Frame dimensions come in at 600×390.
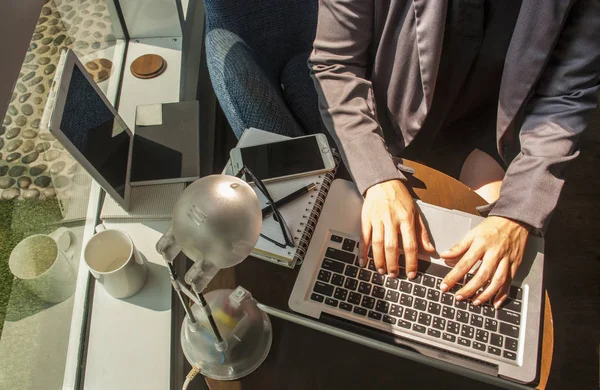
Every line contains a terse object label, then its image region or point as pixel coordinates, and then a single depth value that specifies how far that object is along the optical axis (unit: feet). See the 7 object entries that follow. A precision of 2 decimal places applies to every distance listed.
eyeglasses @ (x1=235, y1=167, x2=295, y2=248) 2.93
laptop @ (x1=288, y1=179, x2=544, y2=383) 2.67
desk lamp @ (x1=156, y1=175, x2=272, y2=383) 1.72
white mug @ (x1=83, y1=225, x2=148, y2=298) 2.91
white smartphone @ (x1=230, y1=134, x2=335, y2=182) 3.18
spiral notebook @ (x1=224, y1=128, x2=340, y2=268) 2.93
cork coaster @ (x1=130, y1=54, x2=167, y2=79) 4.52
